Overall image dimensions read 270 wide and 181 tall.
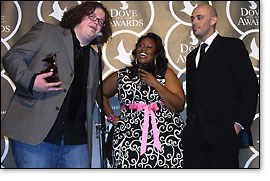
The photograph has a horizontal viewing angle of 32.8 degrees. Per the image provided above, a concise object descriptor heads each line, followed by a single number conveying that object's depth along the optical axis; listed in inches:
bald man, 106.8
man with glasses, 100.9
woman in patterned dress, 108.7
